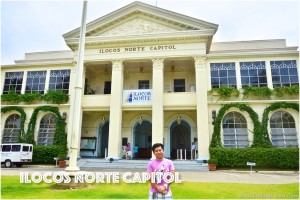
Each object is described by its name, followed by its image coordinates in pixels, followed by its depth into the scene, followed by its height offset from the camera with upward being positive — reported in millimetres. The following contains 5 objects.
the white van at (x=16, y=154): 17531 -449
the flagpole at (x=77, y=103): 8758 +1574
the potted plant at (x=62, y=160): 17359 -822
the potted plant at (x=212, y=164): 15852 -904
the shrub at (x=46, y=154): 18344 -440
